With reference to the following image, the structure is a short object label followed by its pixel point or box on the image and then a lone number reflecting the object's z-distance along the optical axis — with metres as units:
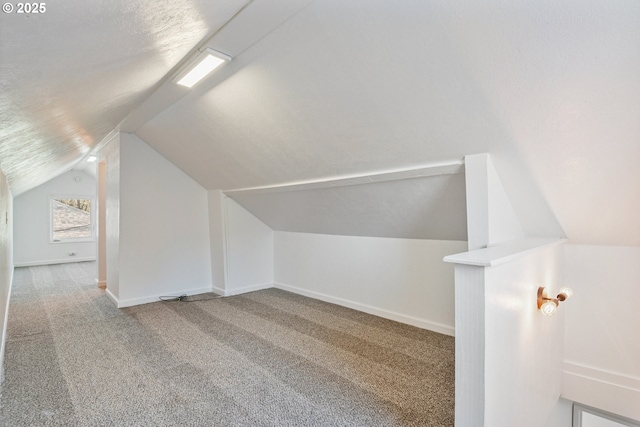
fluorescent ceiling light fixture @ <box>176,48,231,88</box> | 1.93
